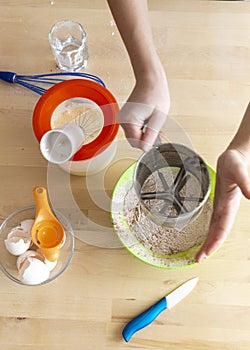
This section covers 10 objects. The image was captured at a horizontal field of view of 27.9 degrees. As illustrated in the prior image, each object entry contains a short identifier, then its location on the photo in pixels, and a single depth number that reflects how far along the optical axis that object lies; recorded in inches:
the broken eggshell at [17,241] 33.4
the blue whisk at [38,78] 38.0
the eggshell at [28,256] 33.4
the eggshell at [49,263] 33.5
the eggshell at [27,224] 34.4
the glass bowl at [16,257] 34.2
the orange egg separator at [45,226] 33.6
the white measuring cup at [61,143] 33.5
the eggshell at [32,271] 32.8
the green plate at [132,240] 32.9
